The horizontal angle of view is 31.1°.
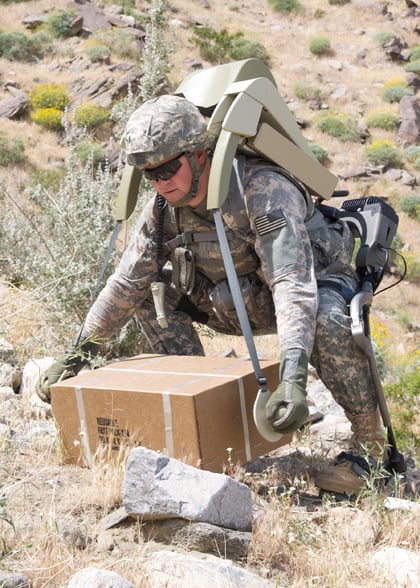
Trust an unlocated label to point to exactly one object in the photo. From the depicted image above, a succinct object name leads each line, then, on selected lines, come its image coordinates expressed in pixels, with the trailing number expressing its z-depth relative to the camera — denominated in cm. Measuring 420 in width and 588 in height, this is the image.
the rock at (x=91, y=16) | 2639
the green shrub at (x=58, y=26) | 2589
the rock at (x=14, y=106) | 2102
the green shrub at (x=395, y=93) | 2709
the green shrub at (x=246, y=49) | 2820
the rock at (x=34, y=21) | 2664
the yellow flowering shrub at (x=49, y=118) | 2034
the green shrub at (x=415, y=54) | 3007
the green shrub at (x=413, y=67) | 2897
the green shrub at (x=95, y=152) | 1800
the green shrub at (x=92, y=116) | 1953
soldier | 303
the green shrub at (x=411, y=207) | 2134
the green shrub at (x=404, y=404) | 474
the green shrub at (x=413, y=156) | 2374
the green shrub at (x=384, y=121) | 2580
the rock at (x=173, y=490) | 233
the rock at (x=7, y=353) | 446
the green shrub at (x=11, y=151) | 1770
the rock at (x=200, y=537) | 232
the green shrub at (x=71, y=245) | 498
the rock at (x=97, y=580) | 191
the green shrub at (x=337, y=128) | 2492
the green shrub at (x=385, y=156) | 2353
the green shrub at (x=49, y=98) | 2112
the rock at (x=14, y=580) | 198
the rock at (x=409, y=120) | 2530
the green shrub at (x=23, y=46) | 2427
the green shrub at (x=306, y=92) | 2731
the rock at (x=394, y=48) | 3028
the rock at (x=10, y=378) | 401
